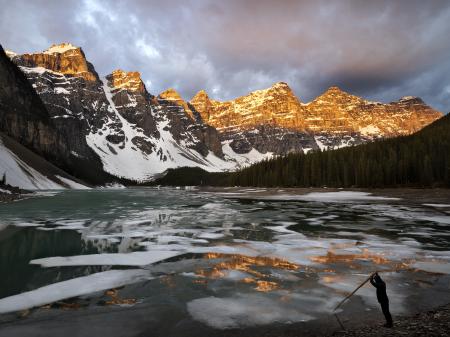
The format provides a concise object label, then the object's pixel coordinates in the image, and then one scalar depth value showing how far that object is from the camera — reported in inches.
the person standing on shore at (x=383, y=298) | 299.0
